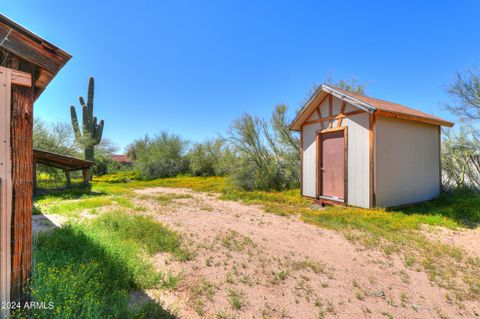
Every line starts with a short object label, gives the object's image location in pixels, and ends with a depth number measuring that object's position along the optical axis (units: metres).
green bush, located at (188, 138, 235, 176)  19.20
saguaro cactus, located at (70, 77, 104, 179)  16.11
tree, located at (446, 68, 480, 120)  8.62
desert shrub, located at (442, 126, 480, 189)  8.09
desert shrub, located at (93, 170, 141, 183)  18.58
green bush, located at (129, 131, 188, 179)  20.81
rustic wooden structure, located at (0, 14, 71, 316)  1.69
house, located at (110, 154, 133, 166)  37.47
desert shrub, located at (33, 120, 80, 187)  13.71
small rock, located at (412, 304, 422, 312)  2.30
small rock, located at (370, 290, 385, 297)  2.55
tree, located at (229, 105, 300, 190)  11.22
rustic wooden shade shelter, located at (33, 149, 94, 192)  9.30
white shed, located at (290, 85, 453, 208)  6.33
